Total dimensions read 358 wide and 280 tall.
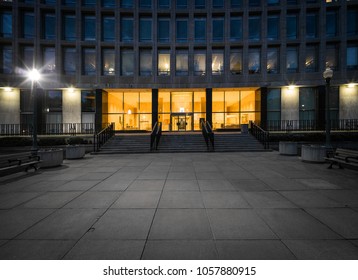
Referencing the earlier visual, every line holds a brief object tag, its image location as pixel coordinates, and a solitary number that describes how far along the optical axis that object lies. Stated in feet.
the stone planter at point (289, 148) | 43.06
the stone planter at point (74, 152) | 40.61
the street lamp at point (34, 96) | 31.09
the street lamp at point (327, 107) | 33.21
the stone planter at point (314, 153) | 33.09
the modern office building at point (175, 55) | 72.02
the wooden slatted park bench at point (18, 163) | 24.71
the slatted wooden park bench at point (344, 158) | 26.04
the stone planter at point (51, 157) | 30.81
